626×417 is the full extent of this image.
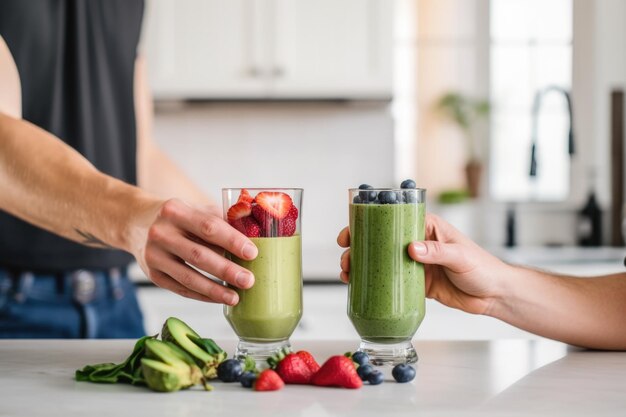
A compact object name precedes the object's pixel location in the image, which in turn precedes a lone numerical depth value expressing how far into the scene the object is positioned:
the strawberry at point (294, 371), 1.00
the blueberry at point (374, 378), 1.01
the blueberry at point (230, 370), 1.01
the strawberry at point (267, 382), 0.97
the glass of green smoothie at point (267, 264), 1.06
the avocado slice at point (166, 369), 0.95
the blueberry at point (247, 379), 0.99
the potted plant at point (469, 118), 3.62
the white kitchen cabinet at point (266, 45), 3.06
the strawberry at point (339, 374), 0.98
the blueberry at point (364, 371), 1.01
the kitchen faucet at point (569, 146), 2.39
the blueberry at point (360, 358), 1.03
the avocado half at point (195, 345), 1.01
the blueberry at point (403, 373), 1.02
